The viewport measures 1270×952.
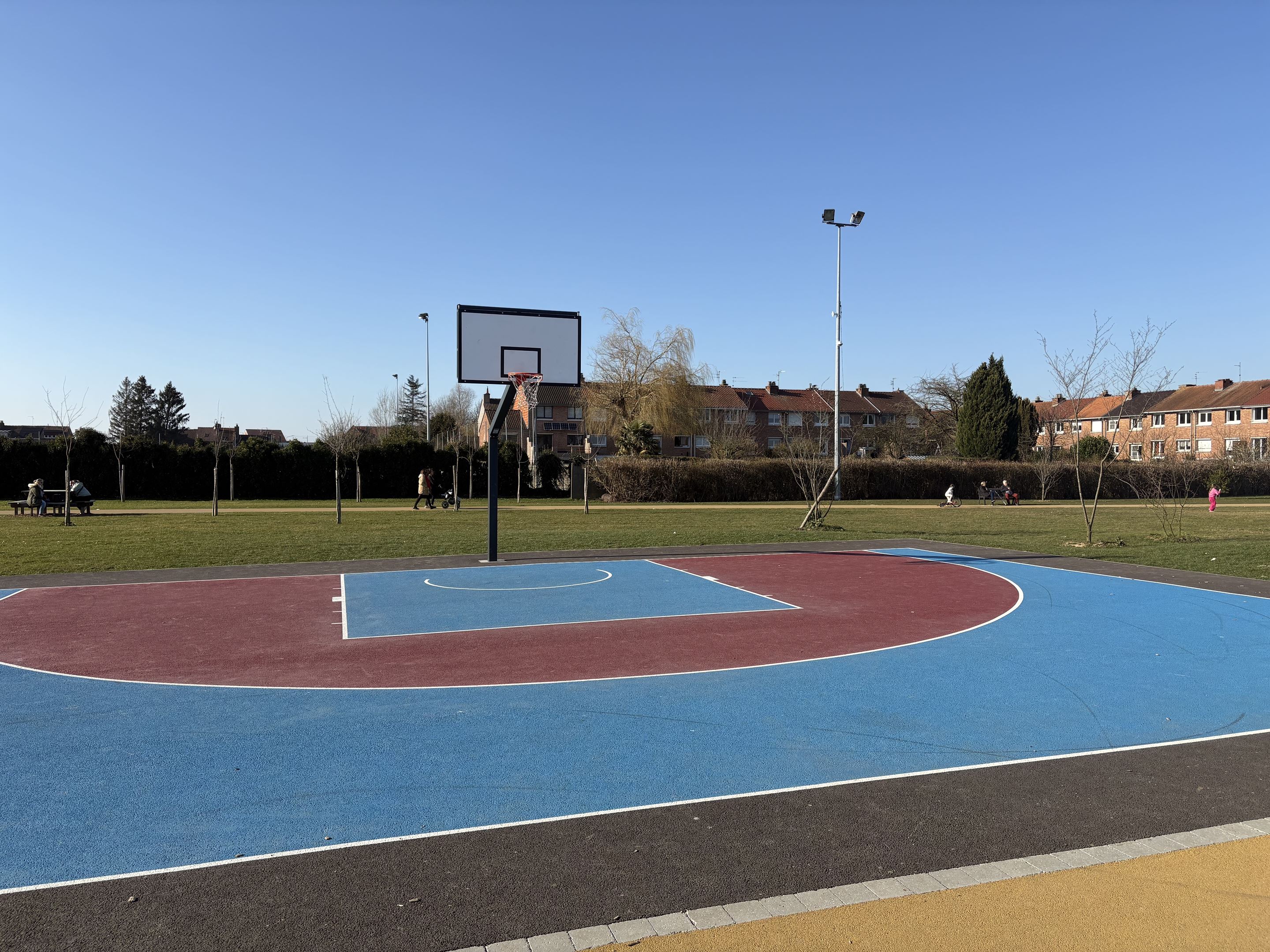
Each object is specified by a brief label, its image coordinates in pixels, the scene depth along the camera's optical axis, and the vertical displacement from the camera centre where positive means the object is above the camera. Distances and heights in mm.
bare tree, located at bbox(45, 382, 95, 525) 24984 +708
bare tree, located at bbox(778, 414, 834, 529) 25266 -231
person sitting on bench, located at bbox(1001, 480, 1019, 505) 40656 -1684
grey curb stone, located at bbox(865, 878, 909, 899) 3816 -1894
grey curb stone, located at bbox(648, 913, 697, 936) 3531 -1898
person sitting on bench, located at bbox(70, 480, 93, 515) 28000 -1113
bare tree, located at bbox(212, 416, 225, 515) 28469 +175
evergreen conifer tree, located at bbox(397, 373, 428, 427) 96981 +7039
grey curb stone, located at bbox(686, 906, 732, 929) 3592 -1901
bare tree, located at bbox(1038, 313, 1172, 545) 18984 +1346
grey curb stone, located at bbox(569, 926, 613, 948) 3449 -1902
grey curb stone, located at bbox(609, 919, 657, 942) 3490 -1901
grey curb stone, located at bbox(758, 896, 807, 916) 3676 -1895
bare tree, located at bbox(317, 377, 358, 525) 36125 +1010
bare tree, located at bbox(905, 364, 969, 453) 72375 +4414
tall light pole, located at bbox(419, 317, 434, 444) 57156 +6711
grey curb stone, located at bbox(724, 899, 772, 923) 3629 -1897
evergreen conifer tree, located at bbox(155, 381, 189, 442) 88000 +5140
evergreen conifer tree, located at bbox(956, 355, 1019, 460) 63781 +3178
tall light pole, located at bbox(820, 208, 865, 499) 40406 +4630
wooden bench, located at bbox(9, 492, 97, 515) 28891 -1517
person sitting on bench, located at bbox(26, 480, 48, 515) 28562 -1151
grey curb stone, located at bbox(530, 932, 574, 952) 3414 -1902
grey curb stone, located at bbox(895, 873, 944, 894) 3871 -1896
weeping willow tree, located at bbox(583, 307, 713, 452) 53562 +4556
